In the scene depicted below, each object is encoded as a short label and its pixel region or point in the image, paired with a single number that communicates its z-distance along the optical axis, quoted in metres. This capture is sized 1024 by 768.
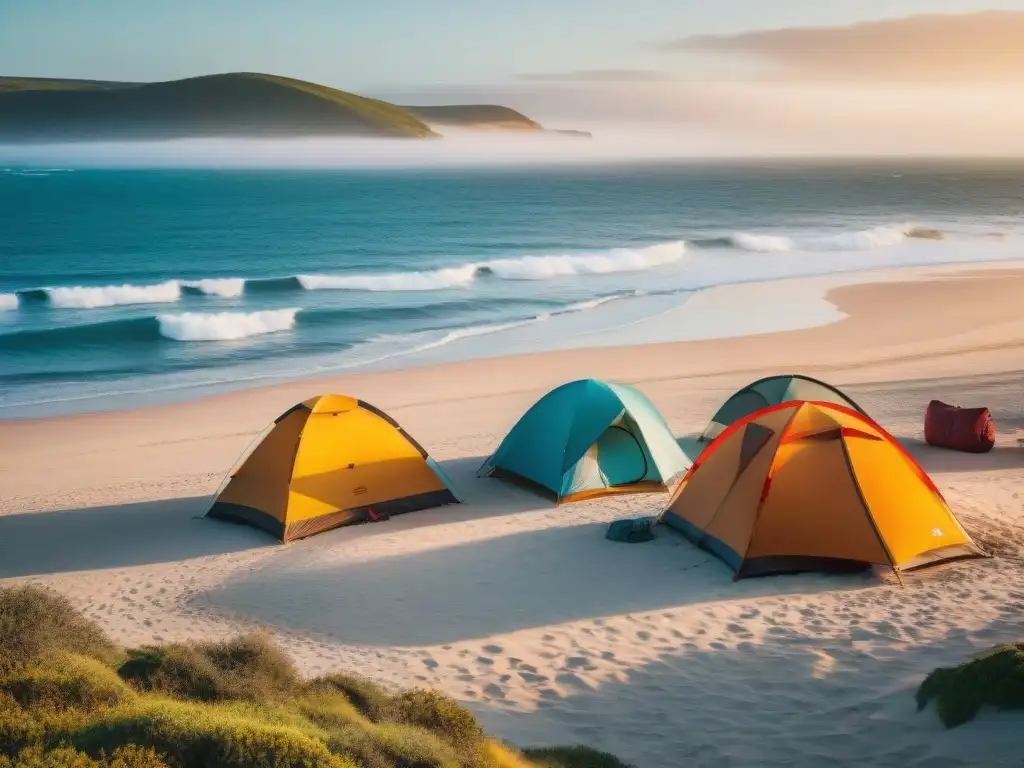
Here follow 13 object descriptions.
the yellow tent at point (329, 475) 10.99
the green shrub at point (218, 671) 5.74
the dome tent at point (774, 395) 12.43
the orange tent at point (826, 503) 9.20
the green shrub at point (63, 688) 5.01
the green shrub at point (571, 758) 5.74
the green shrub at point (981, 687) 5.81
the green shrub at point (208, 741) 4.25
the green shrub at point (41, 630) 5.83
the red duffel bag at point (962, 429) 13.23
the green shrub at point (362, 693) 5.84
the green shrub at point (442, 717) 5.54
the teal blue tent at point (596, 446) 11.77
